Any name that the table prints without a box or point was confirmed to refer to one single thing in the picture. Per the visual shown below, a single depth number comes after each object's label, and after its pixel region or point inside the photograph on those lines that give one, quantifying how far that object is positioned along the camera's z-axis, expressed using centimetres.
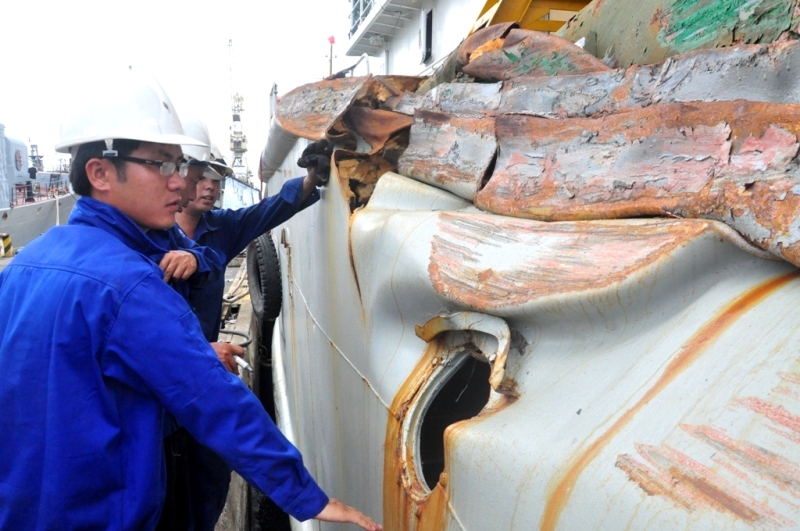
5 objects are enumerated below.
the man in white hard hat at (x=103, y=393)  130
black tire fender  587
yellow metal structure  330
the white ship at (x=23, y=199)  1905
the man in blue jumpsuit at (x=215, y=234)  205
